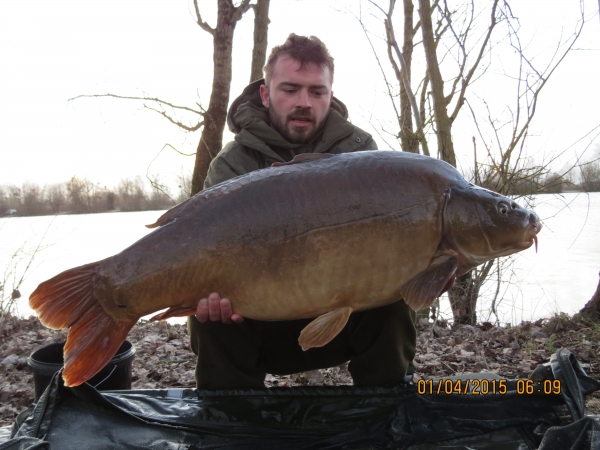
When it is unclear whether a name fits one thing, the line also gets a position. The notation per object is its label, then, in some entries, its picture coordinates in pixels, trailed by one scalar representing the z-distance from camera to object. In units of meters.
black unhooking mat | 1.48
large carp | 1.51
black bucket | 2.01
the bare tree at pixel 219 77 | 4.47
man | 1.85
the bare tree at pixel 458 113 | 4.29
